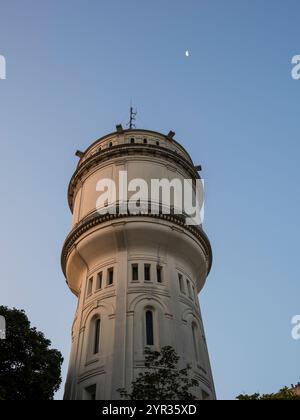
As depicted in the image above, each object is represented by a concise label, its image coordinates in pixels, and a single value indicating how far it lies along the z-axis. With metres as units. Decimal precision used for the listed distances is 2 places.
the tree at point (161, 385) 20.14
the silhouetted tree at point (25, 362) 24.04
